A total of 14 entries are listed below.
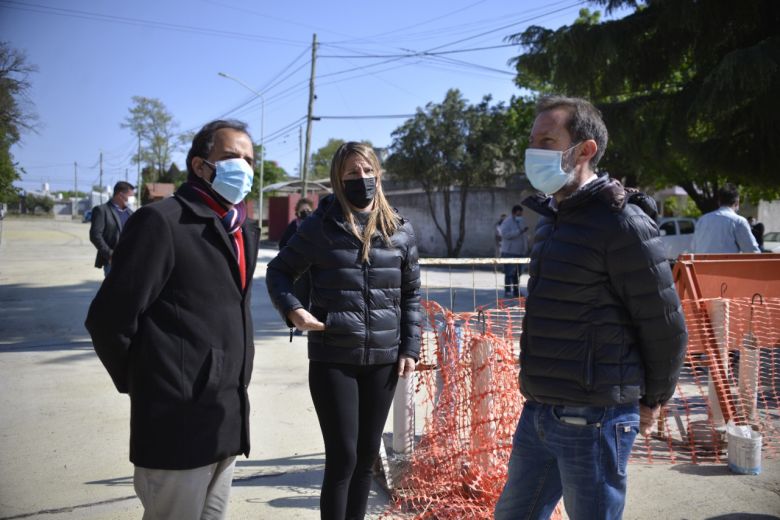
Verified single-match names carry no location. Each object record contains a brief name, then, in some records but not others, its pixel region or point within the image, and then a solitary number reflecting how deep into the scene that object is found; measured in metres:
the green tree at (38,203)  75.12
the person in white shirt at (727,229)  6.53
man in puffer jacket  2.03
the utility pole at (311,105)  27.45
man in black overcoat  2.01
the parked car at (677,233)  19.45
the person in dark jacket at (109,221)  7.72
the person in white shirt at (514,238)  13.52
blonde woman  2.76
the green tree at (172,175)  59.53
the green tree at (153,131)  64.00
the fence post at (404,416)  3.88
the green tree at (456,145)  26.59
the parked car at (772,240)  20.50
